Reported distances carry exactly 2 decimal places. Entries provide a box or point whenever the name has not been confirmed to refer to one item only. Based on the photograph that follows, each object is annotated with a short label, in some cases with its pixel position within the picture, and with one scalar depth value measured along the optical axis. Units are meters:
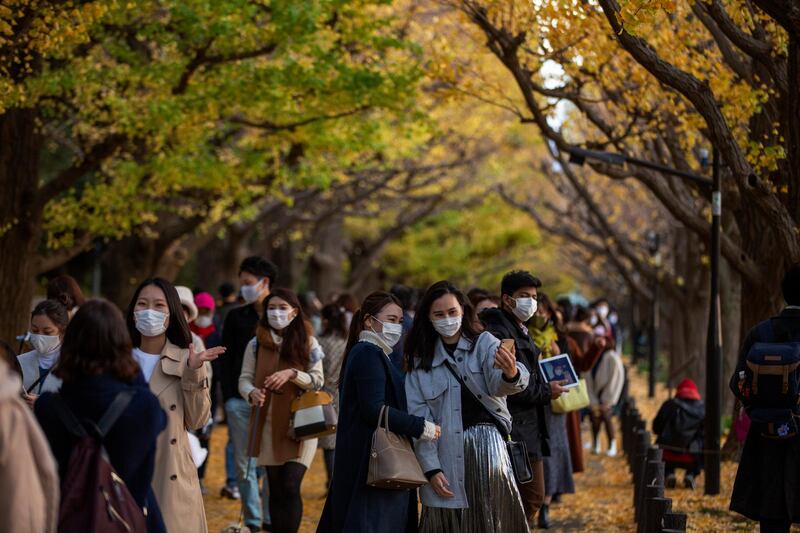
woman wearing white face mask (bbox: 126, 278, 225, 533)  12.57
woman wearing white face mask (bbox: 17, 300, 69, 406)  14.90
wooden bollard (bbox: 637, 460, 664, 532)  17.75
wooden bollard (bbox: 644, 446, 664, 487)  18.44
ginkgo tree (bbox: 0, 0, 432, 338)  27.62
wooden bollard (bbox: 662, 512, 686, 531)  14.52
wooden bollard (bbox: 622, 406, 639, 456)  30.88
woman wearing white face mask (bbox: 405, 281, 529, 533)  13.75
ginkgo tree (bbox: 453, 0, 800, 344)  20.16
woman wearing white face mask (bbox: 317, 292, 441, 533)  13.30
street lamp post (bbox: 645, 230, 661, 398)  54.03
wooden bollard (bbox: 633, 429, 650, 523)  20.94
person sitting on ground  26.36
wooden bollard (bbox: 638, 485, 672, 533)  15.58
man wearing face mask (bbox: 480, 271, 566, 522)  16.47
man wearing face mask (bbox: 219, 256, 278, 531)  19.66
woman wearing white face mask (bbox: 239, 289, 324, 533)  17.36
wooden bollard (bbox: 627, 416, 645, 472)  27.00
